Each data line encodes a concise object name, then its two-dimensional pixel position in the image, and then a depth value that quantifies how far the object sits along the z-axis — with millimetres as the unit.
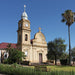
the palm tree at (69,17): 21265
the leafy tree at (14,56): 18465
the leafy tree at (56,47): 22442
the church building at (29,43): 25616
